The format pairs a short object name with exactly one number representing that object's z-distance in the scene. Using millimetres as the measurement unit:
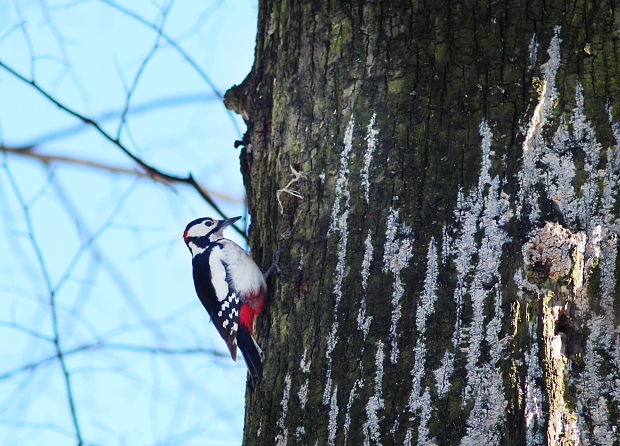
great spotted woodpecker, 5969
